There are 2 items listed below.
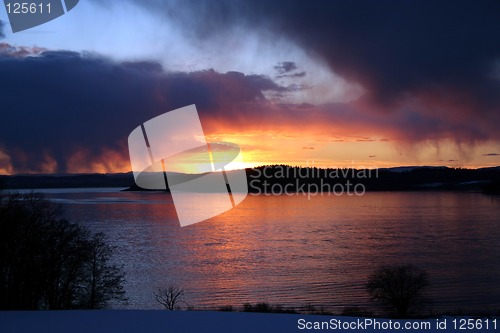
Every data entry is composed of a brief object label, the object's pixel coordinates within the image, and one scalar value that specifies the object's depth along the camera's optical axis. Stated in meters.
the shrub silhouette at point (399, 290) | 24.20
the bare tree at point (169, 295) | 27.69
